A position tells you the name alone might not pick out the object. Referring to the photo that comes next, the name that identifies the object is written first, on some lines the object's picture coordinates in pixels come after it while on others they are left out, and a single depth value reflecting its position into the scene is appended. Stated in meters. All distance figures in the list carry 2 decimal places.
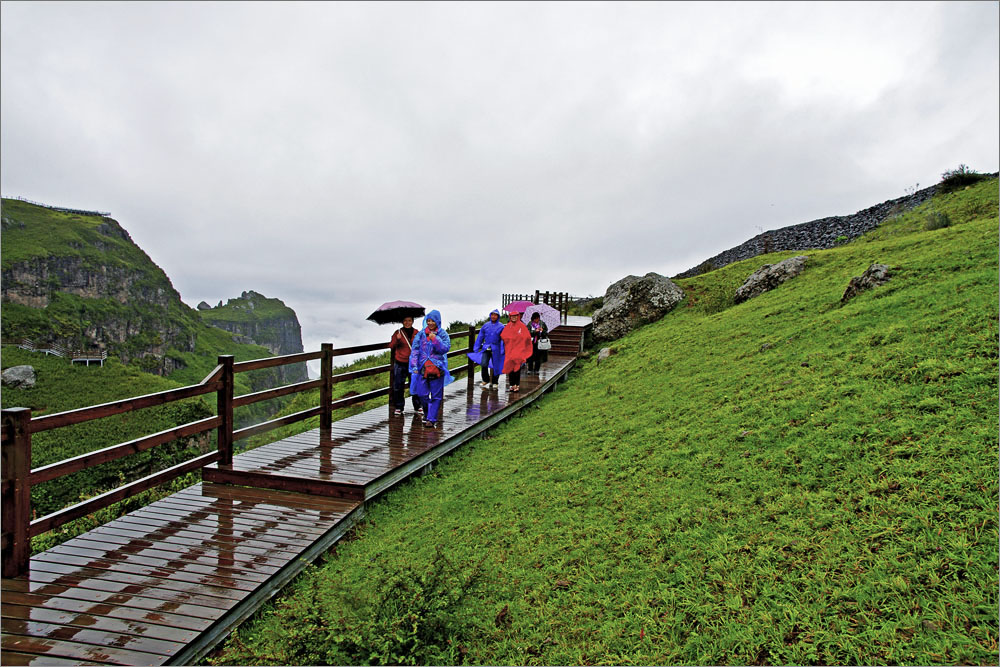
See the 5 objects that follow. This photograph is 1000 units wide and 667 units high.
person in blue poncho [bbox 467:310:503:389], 13.73
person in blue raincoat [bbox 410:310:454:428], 9.11
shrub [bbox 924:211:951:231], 16.77
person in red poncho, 13.20
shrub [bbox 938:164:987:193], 22.94
